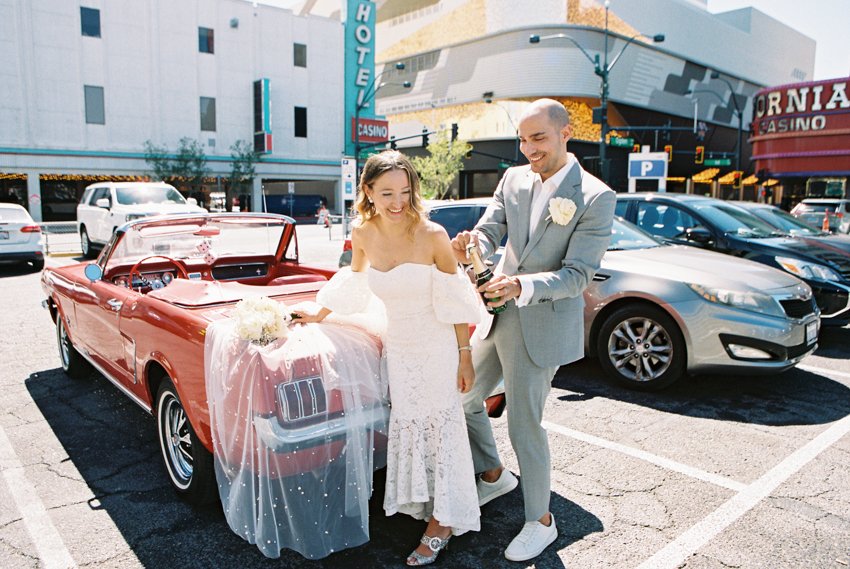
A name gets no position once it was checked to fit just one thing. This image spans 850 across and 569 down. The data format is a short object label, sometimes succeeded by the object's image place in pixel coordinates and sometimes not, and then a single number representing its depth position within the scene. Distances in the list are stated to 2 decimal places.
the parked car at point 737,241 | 6.84
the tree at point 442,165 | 50.44
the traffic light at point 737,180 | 45.95
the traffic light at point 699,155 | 30.85
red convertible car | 2.63
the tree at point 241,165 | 41.81
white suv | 14.32
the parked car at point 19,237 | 12.41
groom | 2.58
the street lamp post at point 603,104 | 23.25
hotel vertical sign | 46.72
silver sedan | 4.86
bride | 2.65
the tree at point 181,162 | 38.28
